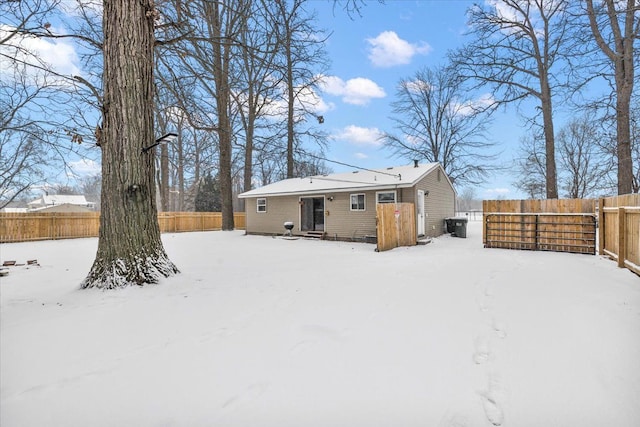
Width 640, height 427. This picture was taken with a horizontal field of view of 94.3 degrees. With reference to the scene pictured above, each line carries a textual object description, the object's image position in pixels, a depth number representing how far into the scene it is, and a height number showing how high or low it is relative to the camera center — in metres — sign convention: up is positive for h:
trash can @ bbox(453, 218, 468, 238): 13.56 -0.69
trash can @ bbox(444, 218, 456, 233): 14.19 -0.58
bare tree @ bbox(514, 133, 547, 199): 22.63 +3.40
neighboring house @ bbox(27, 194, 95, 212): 41.97 +2.51
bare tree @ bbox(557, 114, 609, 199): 21.33 +3.71
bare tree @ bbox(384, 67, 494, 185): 21.36 +6.15
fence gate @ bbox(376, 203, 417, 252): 9.23 -0.40
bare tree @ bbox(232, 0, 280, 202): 17.99 +6.47
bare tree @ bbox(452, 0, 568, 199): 12.90 +7.06
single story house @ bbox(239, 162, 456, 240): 11.71 +0.61
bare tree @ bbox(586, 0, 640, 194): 9.19 +4.42
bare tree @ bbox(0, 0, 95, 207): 5.48 +2.82
